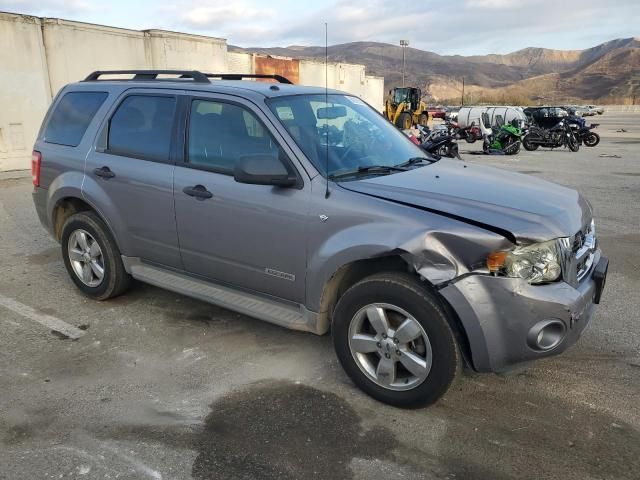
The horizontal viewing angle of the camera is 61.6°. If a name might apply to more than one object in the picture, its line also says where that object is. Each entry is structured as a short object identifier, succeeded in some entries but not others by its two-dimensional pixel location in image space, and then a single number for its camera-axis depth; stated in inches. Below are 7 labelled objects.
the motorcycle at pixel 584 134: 824.9
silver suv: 108.2
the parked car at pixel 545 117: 1026.0
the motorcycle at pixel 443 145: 545.3
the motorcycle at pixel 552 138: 767.1
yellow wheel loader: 1258.6
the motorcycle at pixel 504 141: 727.7
